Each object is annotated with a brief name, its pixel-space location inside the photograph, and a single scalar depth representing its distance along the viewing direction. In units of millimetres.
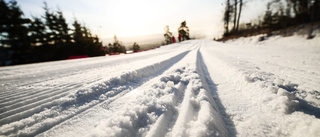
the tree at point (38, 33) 16352
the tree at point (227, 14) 23675
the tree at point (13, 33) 14461
